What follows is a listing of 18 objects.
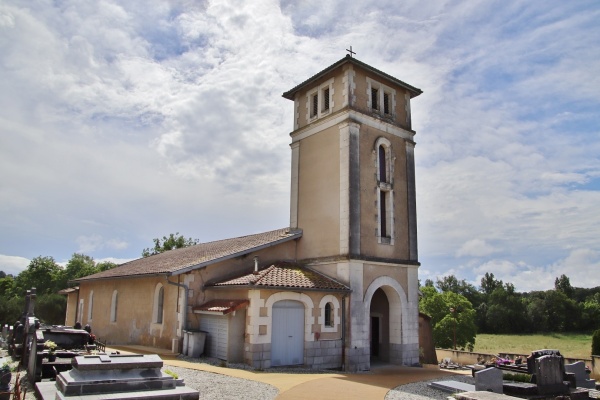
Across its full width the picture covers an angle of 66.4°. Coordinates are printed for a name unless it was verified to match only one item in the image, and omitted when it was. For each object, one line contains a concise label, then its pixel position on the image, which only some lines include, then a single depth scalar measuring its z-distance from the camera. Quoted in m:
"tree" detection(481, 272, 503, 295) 85.88
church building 15.84
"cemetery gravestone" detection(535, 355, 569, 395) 11.60
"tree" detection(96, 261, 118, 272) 49.20
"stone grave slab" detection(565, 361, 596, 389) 13.52
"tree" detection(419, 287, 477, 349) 42.41
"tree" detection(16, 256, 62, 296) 53.09
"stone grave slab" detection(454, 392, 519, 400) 8.88
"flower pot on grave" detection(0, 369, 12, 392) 7.38
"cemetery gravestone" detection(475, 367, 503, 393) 11.39
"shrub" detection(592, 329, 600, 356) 22.45
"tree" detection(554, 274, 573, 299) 75.94
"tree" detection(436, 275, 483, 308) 78.25
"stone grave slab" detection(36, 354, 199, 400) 7.30
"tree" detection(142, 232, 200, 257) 50.19
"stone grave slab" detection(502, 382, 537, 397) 11.36
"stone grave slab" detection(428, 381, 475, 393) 12.01
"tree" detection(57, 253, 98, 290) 50.81
